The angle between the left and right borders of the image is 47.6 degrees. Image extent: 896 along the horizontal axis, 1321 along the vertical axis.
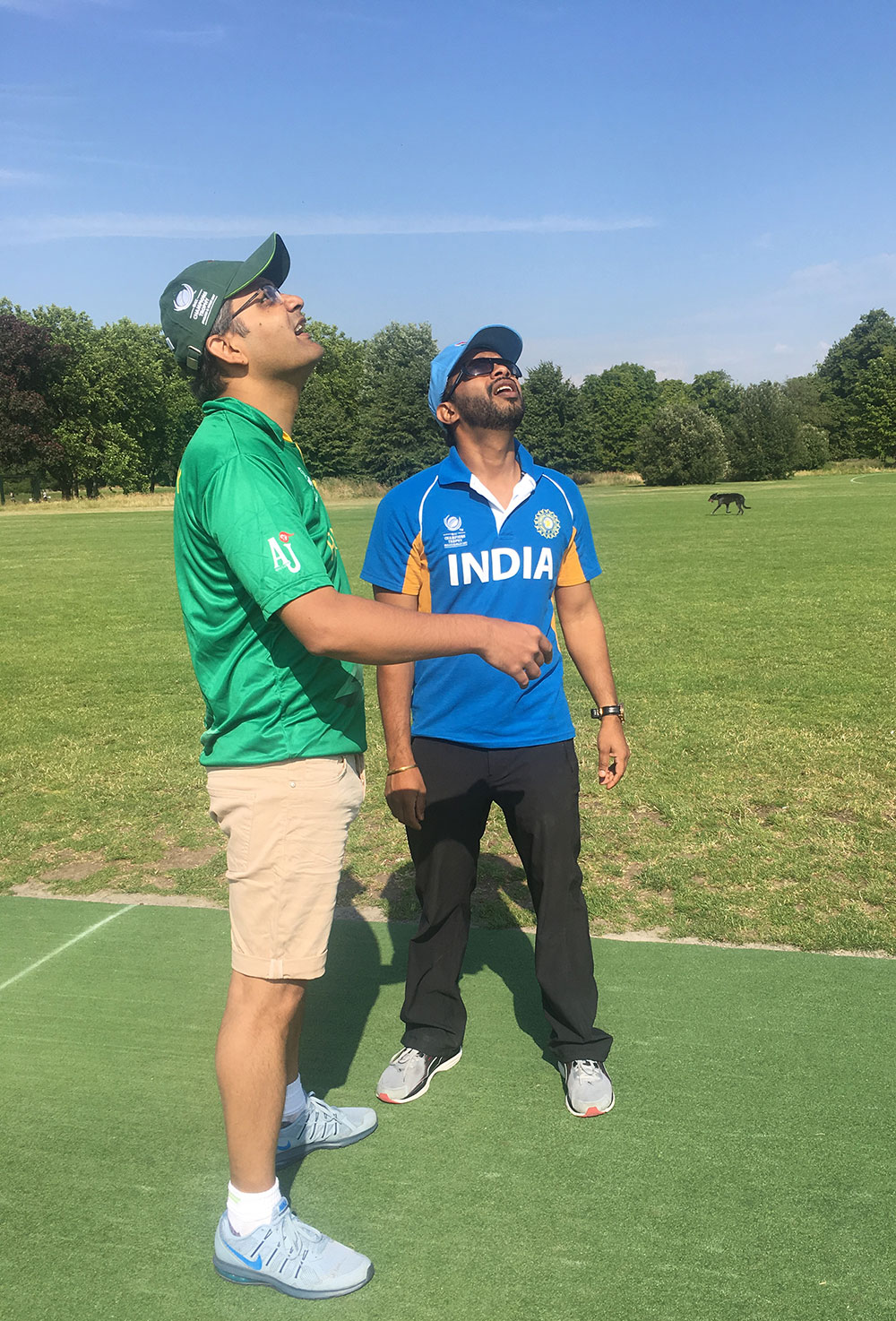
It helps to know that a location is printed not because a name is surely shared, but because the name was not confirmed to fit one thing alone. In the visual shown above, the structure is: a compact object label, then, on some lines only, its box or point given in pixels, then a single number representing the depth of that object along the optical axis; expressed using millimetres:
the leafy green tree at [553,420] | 80250
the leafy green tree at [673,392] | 129875
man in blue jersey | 3148
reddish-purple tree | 64438
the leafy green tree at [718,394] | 108562
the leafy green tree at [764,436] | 79312
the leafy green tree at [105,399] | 70812
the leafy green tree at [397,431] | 77750
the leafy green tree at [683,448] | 77750
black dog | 35719
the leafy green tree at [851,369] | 97125
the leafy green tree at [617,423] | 108312
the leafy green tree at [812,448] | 82712
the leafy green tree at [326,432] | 83000
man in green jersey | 2314
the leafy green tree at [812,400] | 95631
